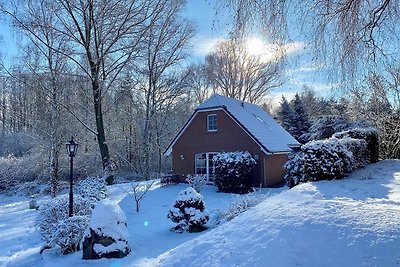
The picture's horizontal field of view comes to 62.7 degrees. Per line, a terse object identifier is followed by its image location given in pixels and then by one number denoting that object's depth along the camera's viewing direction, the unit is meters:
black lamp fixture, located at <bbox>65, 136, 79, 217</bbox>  9.85
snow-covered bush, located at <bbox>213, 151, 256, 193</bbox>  16.66
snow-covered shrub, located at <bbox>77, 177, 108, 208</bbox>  12.07
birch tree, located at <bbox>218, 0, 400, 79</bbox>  4.19
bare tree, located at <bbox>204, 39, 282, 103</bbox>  30.23
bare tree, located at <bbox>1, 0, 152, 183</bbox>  15.60
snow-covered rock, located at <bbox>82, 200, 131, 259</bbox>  7.28
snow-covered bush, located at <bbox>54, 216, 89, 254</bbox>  7.88
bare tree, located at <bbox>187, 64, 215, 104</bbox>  31.06
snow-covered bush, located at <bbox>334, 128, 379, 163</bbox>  13.08
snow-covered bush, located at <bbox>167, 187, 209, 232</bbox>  9.46
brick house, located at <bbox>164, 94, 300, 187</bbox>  18.28
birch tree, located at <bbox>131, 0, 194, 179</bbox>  22.78
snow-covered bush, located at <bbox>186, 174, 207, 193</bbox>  16.92
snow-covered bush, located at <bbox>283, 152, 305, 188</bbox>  11.66
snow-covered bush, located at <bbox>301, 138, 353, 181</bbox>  9.95
